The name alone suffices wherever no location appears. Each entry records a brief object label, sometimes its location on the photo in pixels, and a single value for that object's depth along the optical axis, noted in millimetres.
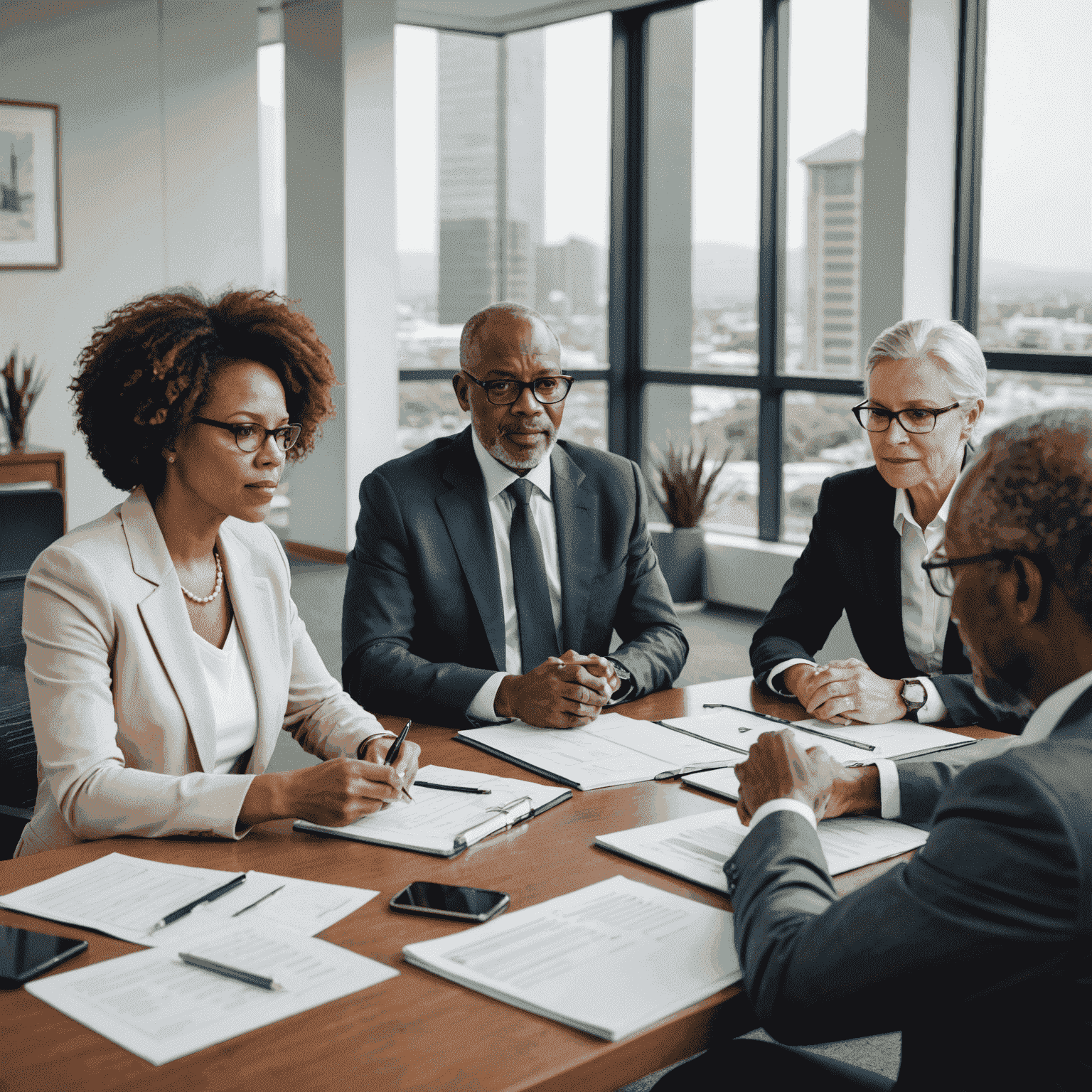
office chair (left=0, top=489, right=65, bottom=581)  2598
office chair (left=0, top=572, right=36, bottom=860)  2072
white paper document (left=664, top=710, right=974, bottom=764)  1913
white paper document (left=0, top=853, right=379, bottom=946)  1286
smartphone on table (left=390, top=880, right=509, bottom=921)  1307
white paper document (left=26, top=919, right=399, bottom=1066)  1074
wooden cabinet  6047
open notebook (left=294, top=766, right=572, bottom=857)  1525
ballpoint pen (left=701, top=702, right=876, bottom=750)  1950
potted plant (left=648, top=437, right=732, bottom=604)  6715
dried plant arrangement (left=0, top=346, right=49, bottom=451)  6238
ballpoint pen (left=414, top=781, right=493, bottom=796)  1701
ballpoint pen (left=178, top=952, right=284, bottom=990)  1147
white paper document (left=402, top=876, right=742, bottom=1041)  1124
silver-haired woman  2498
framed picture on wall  6520
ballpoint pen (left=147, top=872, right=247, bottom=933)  1274
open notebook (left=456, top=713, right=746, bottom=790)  1808
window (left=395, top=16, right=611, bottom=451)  7719
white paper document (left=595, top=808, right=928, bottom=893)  1446
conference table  1018
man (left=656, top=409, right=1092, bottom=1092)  963
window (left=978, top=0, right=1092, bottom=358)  5438
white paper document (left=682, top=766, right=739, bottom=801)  1727
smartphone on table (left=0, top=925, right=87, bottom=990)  1169
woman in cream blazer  1585
